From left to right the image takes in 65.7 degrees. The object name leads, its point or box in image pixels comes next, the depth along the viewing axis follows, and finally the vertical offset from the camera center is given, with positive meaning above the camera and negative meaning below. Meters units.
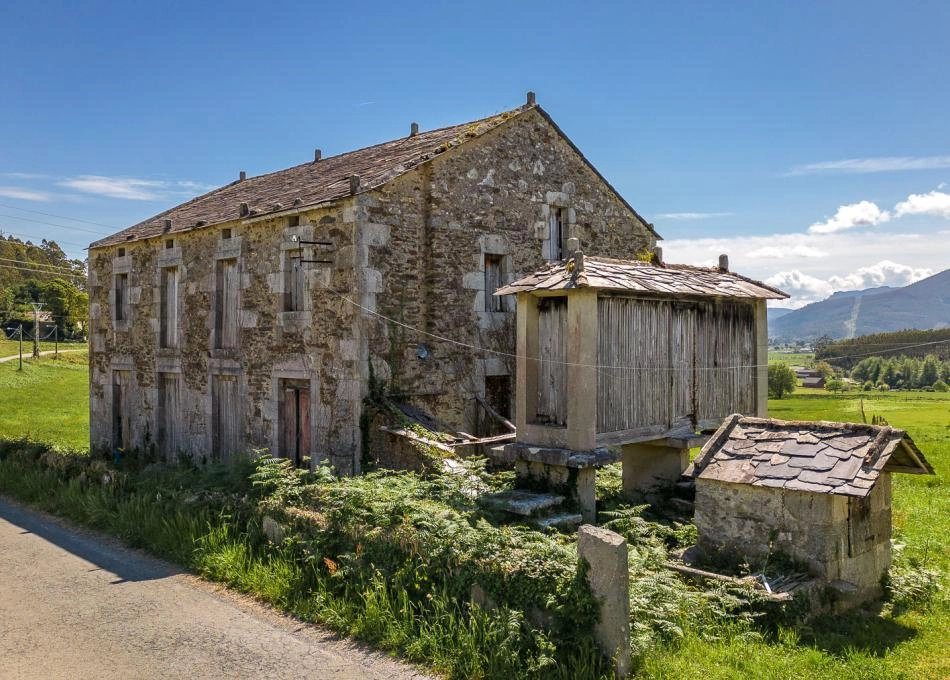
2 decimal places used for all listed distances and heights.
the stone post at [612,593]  5.91 -2.05
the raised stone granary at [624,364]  9.80 -0.34
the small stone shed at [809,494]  7.54 -1.67
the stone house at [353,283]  12.70 +1.15
